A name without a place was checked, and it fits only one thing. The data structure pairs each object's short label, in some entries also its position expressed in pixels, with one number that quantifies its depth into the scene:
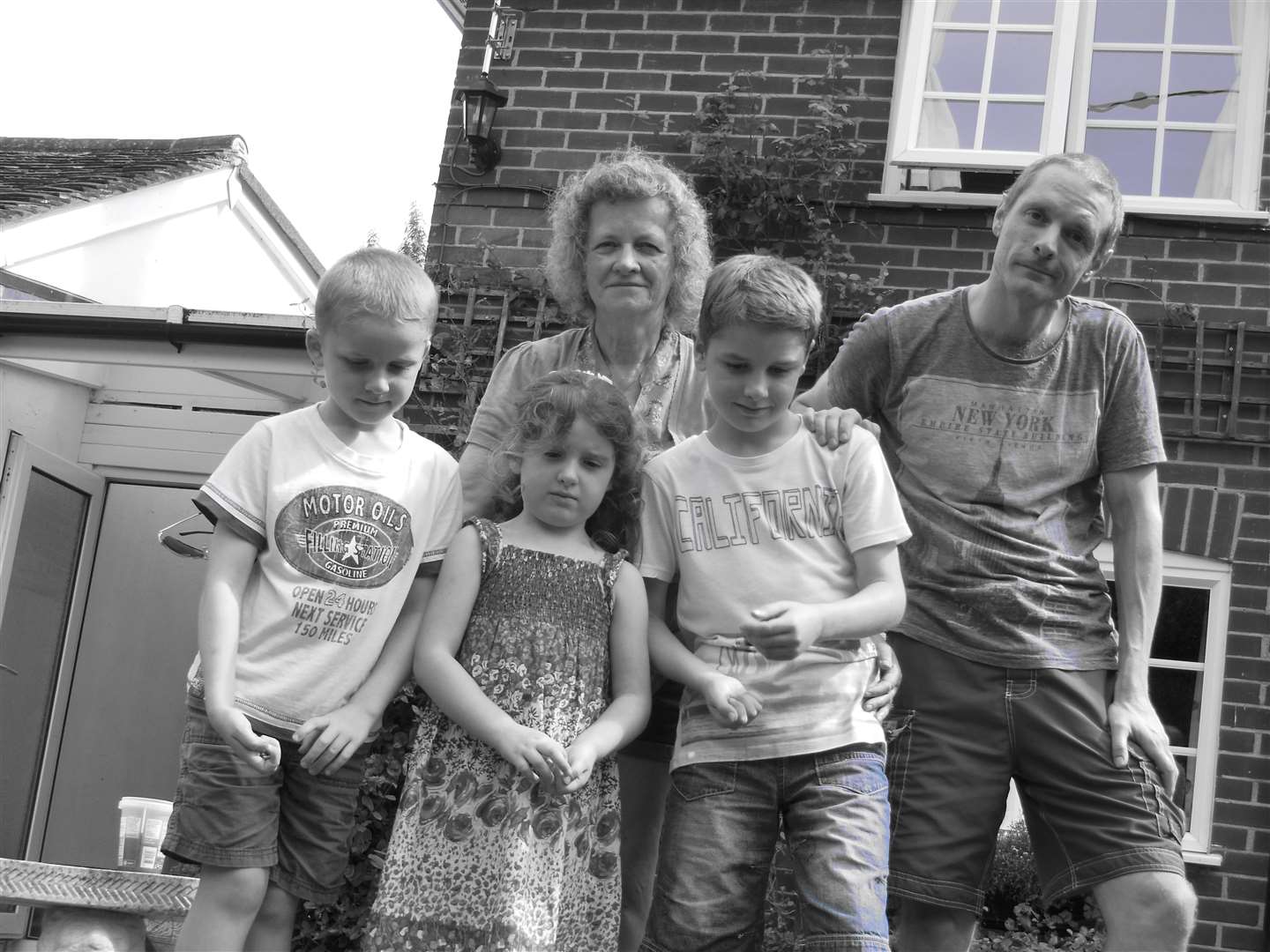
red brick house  5.11
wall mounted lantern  5.86
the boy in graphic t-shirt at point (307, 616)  2.11
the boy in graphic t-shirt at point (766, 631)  2.08
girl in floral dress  2.13
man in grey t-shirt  2.27
